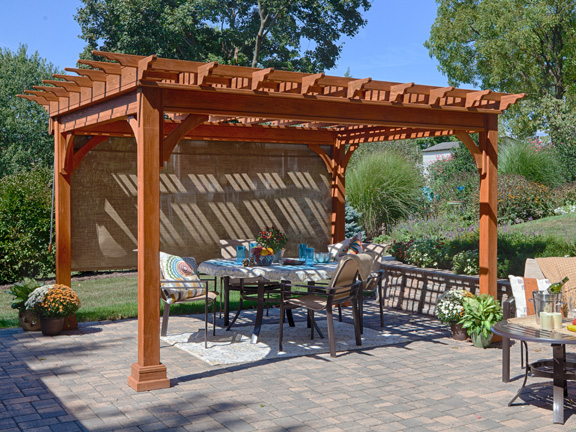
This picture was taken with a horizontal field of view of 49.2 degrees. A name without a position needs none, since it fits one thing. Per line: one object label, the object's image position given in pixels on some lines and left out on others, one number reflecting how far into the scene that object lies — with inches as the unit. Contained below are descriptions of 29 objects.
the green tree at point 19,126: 932.0
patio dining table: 257.8
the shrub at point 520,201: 501.4
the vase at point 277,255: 288.4
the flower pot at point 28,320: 282.5
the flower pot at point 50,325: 273.3
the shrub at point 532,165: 587.8
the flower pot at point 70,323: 286.2
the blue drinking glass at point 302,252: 286.0
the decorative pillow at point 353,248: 326.3
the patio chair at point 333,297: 247.0
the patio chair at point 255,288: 262.8
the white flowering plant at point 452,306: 264.7
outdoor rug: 241.8
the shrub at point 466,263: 324.2
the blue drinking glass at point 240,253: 282.3
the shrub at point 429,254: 352.2
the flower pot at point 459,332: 268.7
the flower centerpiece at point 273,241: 283.1
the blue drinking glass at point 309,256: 281.0
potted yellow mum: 270.4
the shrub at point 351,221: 519.2
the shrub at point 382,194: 553.0
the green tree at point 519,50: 859.4
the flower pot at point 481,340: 254.5
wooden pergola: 201.3
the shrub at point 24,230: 422.0
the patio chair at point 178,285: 260.7
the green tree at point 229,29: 705.0
